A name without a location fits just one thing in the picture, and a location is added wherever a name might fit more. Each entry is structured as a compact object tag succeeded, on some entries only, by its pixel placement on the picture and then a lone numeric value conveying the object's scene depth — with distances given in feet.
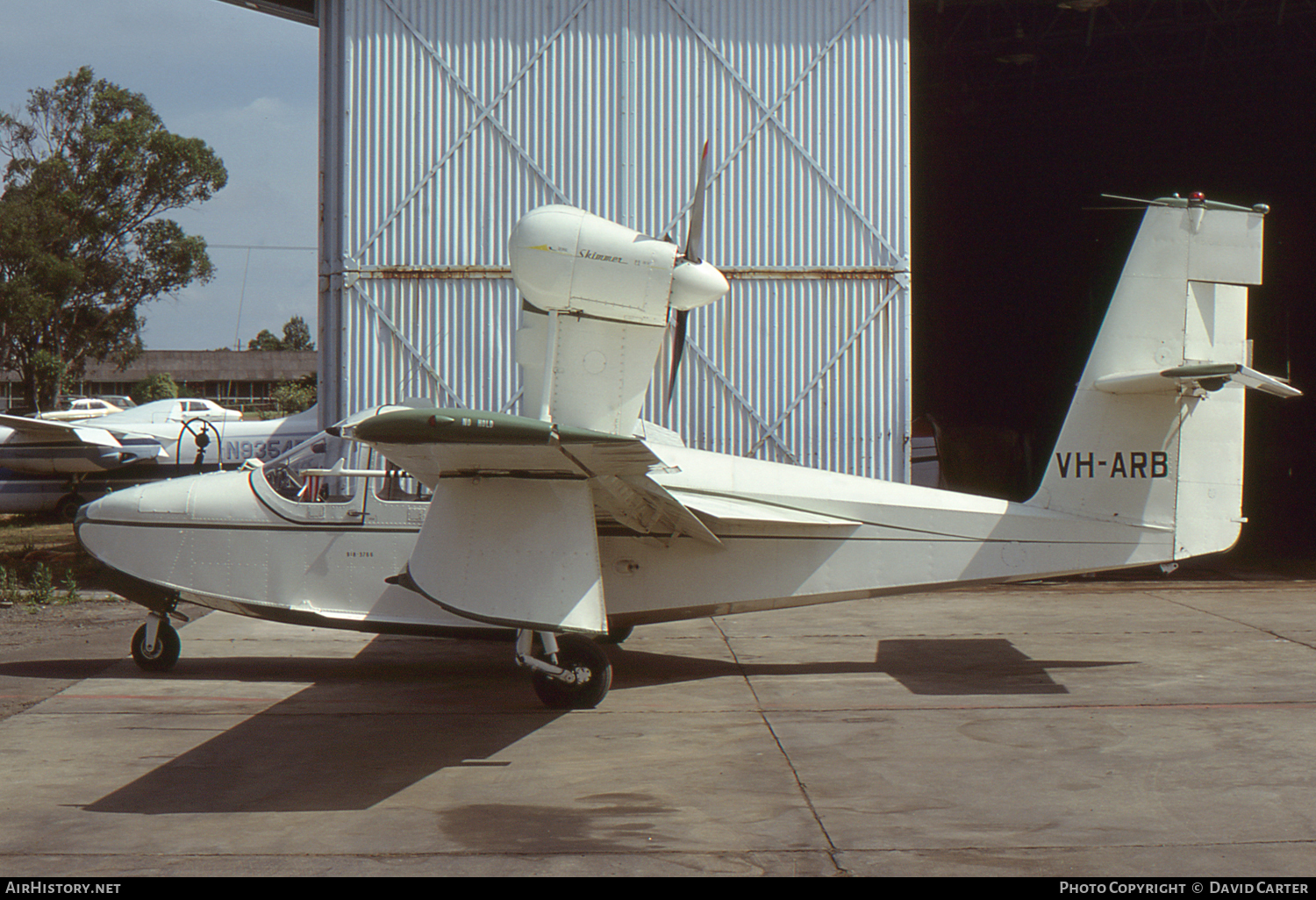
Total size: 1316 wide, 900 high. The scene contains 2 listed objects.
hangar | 66.85
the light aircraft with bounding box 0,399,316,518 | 75.00
